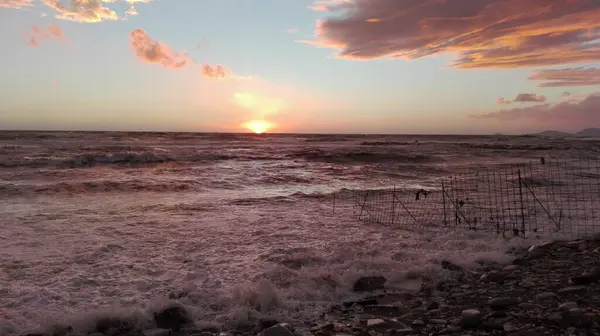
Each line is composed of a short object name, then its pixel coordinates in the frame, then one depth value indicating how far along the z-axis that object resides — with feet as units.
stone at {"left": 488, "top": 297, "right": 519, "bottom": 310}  15.64
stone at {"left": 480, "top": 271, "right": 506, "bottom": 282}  19.06
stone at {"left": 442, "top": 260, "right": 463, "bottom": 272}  21.07
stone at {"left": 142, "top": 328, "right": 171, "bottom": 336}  14.62
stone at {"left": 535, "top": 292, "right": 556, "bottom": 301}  16.20
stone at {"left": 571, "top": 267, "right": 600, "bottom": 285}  17.67
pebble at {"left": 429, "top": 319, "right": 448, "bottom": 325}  14.60
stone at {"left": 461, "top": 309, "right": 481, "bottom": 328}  14.07
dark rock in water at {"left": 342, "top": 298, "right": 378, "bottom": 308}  17.04
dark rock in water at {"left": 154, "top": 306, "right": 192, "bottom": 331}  15.17
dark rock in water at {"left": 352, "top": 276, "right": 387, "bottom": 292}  18.67
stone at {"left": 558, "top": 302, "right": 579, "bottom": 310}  14.78
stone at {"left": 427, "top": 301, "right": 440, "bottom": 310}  16.18
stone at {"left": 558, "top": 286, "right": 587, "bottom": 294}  16.66
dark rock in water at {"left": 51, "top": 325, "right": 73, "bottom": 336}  14.53
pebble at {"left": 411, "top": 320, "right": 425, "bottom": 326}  14.61
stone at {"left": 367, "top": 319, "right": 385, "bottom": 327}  14.57
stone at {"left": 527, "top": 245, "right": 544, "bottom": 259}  22.69
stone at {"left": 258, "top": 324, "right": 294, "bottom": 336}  13.62
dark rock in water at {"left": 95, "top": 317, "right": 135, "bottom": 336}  14.80
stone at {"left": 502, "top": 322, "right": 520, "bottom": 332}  13.53
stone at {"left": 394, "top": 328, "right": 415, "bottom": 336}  13.87
